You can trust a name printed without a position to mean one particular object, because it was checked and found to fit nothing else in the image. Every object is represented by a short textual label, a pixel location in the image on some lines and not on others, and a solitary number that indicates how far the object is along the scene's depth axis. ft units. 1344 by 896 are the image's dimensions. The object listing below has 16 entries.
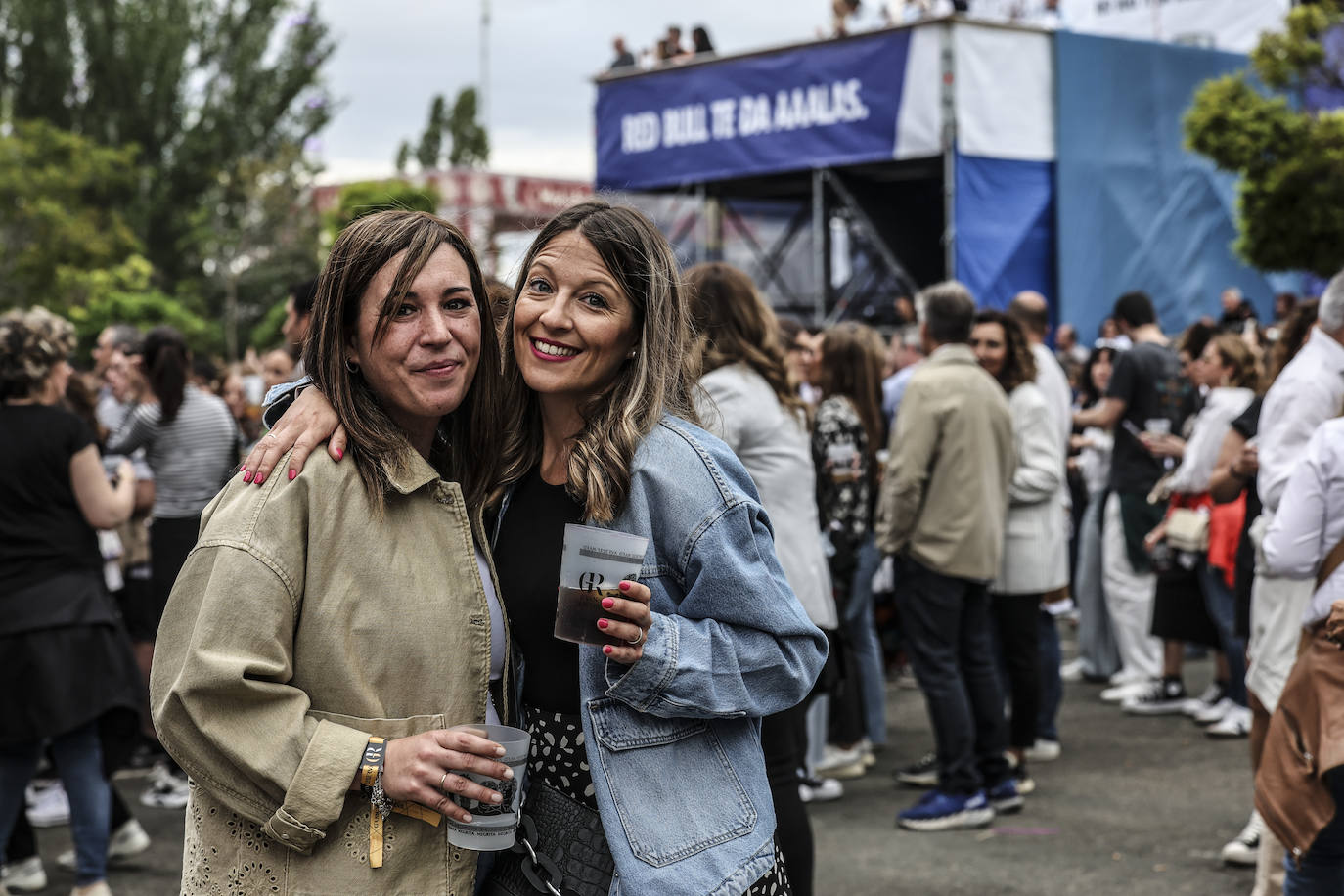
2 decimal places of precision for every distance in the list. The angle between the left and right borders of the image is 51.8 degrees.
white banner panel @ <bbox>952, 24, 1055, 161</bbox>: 45.83
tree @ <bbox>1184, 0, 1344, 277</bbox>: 48.01
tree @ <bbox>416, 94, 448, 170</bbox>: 232.32
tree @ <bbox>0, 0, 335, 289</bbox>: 140.26
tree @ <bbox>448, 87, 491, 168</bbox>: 233.14
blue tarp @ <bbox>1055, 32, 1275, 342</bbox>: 49.16
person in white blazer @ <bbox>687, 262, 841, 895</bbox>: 16.01
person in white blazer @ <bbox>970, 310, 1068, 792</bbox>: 21.22
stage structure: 46.55
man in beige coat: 19.44
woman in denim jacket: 7.43
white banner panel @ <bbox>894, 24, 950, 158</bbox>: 45.55
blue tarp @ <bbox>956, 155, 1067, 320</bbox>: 46.55
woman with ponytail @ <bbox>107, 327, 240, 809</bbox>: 20.66
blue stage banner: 47.44
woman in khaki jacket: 6.82
